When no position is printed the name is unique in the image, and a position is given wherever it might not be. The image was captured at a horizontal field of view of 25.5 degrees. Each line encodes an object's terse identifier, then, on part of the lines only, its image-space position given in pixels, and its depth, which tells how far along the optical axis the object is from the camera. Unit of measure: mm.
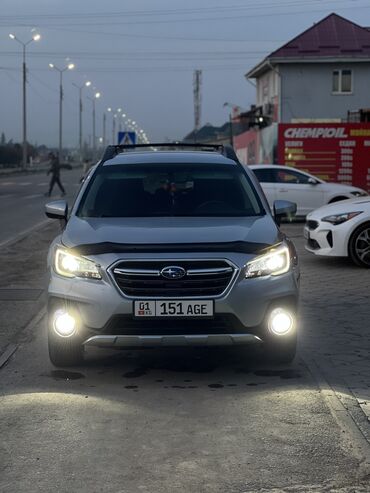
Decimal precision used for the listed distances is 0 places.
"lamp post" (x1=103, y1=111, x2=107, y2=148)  130312
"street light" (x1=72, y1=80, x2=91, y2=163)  89788
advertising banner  24453
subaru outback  5543
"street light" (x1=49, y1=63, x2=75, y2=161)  76431
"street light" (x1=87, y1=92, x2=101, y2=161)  101738
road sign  28867
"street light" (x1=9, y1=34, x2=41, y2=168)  60000
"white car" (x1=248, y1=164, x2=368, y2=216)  19797
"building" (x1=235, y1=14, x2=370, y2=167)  42094
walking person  33125
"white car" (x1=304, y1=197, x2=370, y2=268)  11883
